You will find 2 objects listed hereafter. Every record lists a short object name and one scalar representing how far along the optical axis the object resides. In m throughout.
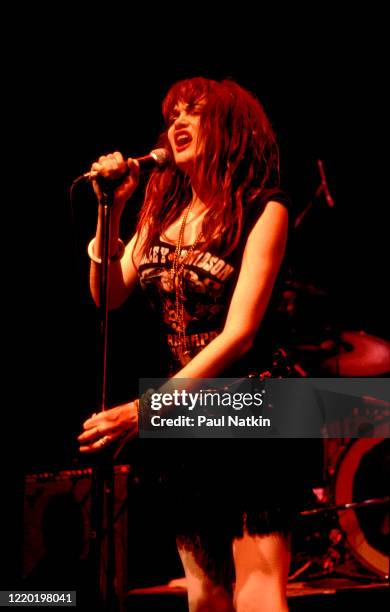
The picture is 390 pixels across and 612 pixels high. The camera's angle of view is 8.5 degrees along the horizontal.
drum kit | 8.72
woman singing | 5.61
